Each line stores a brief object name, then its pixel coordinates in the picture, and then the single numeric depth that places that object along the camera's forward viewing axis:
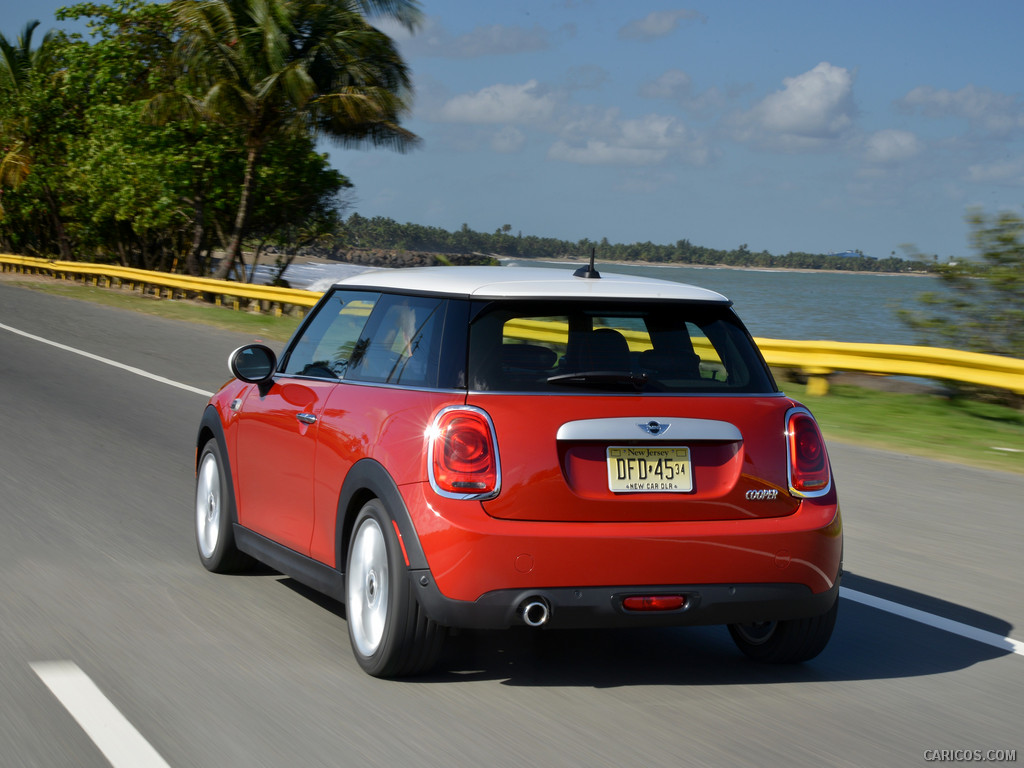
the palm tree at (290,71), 33.25
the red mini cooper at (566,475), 4.12
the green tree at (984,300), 15.50
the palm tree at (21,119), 45.70
